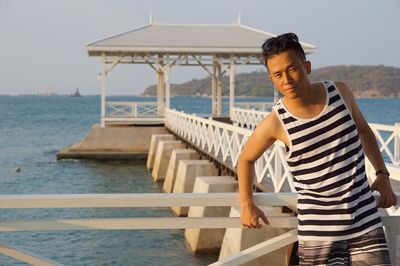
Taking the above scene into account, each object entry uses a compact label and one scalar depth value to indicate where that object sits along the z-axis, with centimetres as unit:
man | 268
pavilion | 2508
